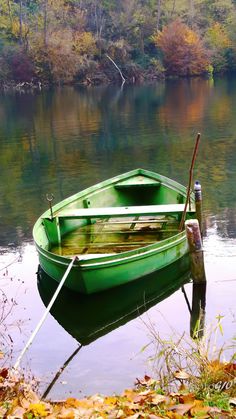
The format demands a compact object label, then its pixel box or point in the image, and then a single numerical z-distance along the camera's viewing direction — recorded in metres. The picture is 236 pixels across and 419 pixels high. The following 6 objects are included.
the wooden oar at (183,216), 11.84
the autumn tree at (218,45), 75.44
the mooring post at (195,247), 10.52
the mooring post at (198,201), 11.81
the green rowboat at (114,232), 10.27
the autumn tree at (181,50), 72.62
